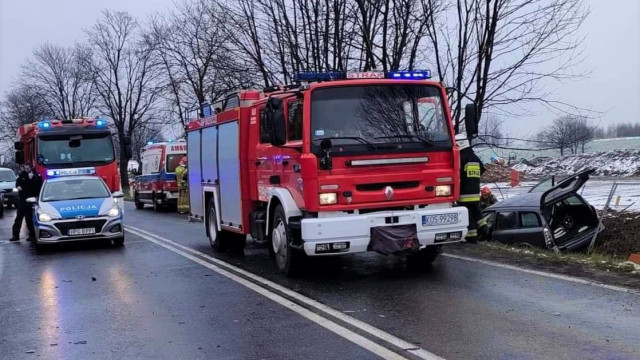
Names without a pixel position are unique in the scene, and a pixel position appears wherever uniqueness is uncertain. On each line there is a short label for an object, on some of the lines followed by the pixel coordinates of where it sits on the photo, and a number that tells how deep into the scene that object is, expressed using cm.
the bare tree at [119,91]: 5497
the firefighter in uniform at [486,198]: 1537
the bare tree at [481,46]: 1523
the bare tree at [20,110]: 6419
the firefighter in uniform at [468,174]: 1048
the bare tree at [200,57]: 2116
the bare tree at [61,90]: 6084
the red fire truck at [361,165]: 785
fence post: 1227
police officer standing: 1595
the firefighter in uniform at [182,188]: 2361
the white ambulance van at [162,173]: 2511
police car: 1290
